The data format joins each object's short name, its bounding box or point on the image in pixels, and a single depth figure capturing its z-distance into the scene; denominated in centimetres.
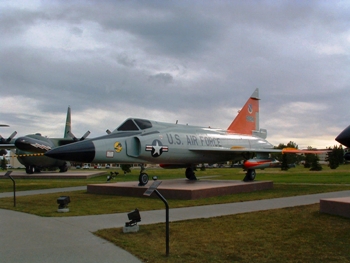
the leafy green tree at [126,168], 3702
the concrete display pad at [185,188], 1323
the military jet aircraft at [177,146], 1353
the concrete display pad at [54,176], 3111
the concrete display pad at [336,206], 846
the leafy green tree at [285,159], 4894
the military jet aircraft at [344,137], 571
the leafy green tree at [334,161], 5094
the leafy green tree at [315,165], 4522
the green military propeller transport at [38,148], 2523
